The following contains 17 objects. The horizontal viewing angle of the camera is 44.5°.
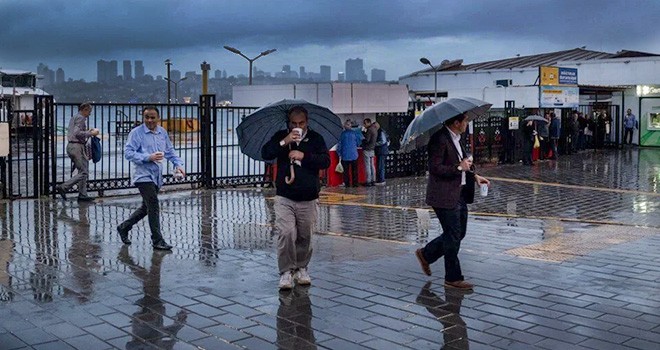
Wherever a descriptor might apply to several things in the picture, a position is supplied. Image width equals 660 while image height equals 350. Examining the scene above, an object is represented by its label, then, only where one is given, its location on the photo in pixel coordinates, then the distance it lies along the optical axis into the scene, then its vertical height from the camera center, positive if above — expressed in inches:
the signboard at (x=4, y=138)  560.7 -3.7
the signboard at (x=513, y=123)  1061.3 +16.9
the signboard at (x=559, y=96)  1142.4 +57.7
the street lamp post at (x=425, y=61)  1649.9 +152.7
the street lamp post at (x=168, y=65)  2176.4 +186.1
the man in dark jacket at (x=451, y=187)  297.0 -19.4
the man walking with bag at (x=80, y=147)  568.7 -9.8
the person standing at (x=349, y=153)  719.7 -16.3
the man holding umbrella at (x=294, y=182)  293.7 -17.3
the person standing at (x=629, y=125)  1384.1 +19.9
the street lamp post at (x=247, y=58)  1785.2 +184.5
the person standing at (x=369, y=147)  740.6 -11.1
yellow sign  1154.0 +87.6
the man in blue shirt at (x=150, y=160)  378.6 -12.3
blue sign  1189.7 +90.1
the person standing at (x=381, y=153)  759.1 -17.5
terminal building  1181.7 +90.9
